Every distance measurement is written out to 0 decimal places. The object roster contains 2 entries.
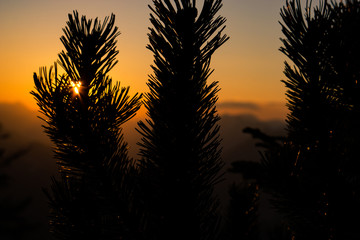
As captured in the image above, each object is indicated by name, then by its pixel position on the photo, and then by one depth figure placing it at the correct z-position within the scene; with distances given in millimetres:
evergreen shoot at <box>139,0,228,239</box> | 582
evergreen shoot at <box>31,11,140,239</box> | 614
